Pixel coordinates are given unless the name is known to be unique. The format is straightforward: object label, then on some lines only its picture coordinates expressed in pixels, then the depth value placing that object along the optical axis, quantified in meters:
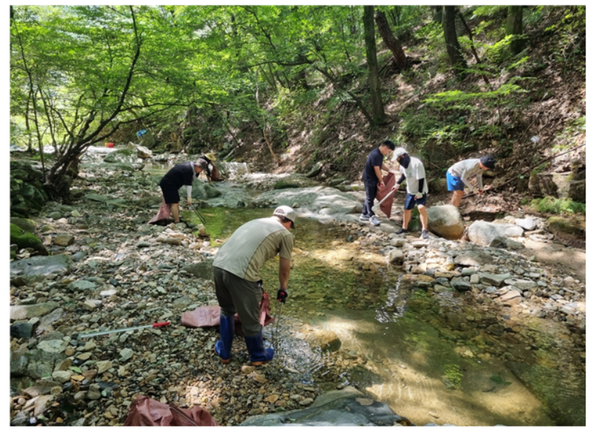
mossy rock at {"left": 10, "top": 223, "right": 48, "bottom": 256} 4.78
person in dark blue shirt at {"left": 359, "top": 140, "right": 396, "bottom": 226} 7.20
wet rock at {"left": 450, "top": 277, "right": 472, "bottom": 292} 4.70
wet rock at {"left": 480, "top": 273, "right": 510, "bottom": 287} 4.66
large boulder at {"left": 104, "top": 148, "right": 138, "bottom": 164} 16.66
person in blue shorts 6.37
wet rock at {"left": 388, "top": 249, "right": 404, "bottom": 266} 5.72
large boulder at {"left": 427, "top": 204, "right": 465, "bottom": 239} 6.47
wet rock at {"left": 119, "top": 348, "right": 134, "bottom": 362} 2.88
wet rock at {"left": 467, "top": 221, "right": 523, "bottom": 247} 5.84
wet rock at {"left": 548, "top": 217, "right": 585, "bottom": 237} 5.48
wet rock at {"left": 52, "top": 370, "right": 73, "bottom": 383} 2.50
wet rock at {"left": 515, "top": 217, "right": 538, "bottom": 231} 5.97
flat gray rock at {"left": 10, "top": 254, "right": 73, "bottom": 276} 4.15
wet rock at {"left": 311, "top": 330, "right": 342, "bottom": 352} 3.43
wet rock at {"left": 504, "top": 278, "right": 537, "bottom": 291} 4.51
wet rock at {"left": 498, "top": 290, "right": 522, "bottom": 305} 4.30
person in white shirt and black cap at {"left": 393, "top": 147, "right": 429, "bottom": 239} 6.30
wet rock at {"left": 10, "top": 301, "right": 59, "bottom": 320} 3.21
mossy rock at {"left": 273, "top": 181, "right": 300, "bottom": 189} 11.99
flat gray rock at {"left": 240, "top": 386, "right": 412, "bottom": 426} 2.21
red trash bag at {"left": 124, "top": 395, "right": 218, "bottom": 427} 2.10
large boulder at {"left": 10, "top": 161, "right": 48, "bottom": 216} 6.42
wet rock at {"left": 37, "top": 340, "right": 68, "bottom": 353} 2.79
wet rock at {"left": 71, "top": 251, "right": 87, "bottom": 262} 4.84
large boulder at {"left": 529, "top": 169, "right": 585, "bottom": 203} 5.83
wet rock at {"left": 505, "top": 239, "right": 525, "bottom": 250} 5.56
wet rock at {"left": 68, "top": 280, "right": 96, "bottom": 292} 3.88
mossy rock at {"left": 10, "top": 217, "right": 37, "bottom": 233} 5.45
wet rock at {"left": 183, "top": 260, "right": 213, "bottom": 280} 4.84
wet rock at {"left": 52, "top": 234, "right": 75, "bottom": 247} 5.36
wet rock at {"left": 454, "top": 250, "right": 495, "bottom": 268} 5.20
